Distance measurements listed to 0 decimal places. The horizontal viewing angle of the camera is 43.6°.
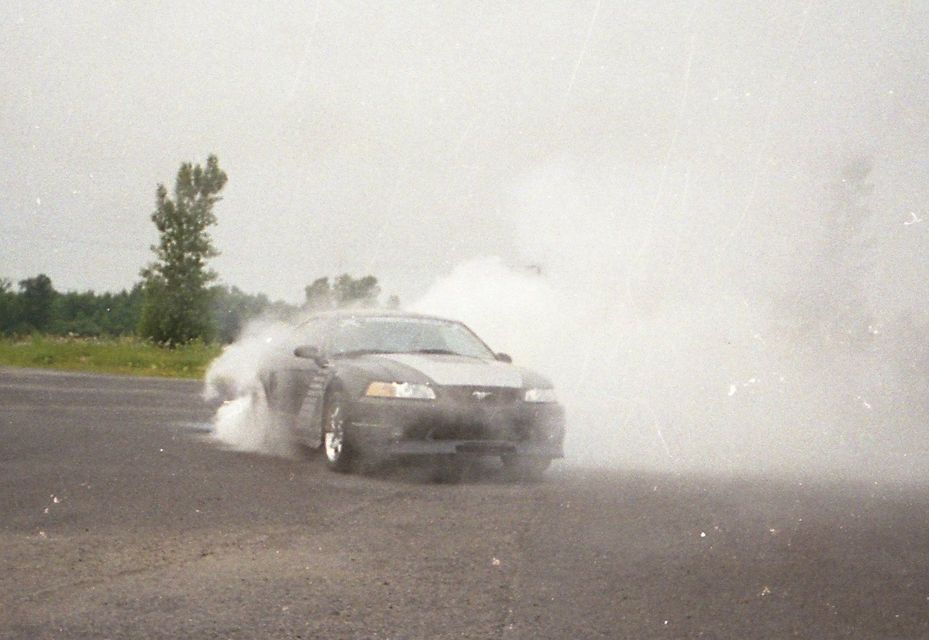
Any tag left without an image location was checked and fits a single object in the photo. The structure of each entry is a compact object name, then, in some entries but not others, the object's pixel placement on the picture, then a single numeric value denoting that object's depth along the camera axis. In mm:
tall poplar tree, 66125
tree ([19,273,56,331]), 124250
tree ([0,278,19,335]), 120750
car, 9984
